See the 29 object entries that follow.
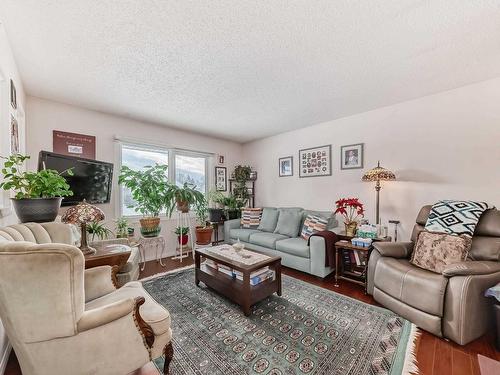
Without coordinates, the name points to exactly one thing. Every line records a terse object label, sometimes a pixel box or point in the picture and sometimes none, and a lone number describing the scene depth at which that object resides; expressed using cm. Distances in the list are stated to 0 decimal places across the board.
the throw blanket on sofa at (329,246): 283
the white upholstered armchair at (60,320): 99
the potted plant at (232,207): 465
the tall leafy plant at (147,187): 341
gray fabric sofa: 287
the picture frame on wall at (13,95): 185
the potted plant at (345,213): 298
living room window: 367
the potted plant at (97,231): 289
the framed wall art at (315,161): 381
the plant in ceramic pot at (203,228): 411
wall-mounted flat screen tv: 249
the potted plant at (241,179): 501
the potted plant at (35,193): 161
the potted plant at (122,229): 323
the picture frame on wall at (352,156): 344
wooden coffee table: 209
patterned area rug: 148
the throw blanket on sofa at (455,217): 217
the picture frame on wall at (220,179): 489
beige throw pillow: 199
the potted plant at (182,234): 377
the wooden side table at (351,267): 259
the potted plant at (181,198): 366
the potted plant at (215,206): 442
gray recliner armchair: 166
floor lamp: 283
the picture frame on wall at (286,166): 439
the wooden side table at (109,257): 182
